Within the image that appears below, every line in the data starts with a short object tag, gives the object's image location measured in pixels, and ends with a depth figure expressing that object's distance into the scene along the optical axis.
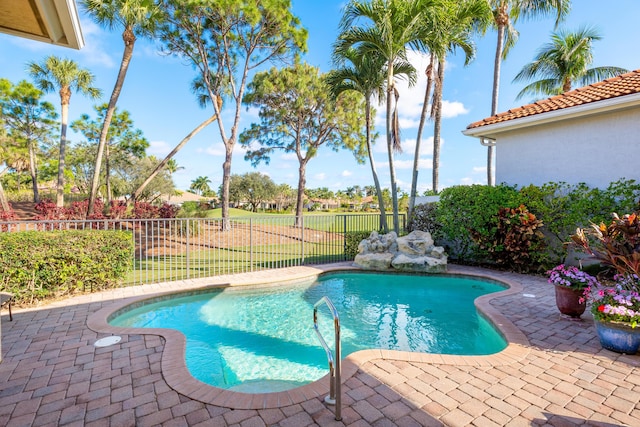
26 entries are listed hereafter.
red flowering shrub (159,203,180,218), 15.19
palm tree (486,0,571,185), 12.96
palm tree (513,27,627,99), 15.68
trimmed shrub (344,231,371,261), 10.48
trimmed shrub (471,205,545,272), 7.75
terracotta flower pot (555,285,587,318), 4.54
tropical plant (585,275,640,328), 3.49
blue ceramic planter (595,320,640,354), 3.51
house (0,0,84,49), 2.76
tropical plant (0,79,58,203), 20.69
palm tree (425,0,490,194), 8.62
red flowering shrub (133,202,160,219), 15.27
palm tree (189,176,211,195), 77.94
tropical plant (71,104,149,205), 24.19
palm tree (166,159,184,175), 43.08
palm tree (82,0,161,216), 12.02
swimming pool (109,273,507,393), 4.02
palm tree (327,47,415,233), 9.81
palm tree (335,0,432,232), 8.52
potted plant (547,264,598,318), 4.44
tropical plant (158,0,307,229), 12.98
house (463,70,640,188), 7.09
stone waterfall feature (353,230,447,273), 8.41
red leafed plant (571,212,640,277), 3.98
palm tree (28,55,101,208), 16.91
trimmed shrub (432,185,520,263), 8.40
